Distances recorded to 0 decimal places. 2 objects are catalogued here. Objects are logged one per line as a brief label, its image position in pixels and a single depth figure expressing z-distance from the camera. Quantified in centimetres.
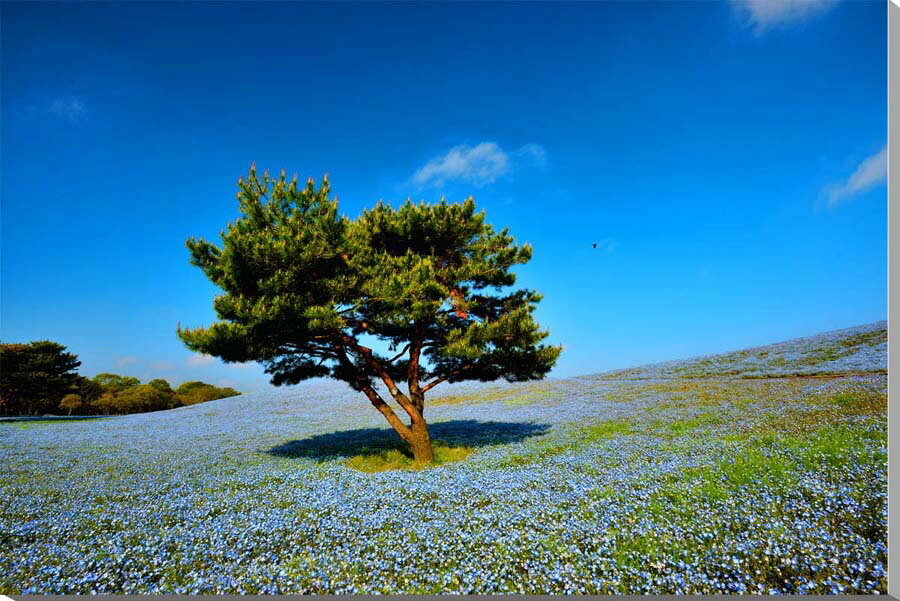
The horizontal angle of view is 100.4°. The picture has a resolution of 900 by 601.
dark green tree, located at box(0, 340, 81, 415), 3678
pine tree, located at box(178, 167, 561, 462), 1041
